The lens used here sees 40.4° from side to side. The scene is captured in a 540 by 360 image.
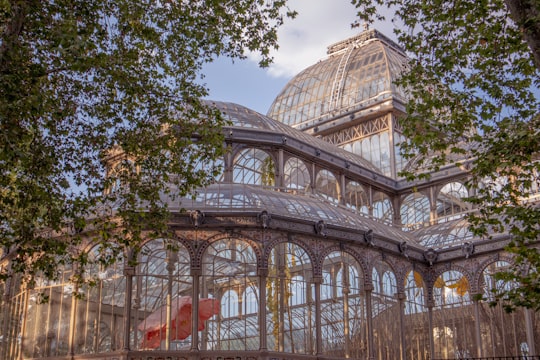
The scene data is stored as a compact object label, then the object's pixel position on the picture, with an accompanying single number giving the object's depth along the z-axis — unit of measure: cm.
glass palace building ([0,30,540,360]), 2611
